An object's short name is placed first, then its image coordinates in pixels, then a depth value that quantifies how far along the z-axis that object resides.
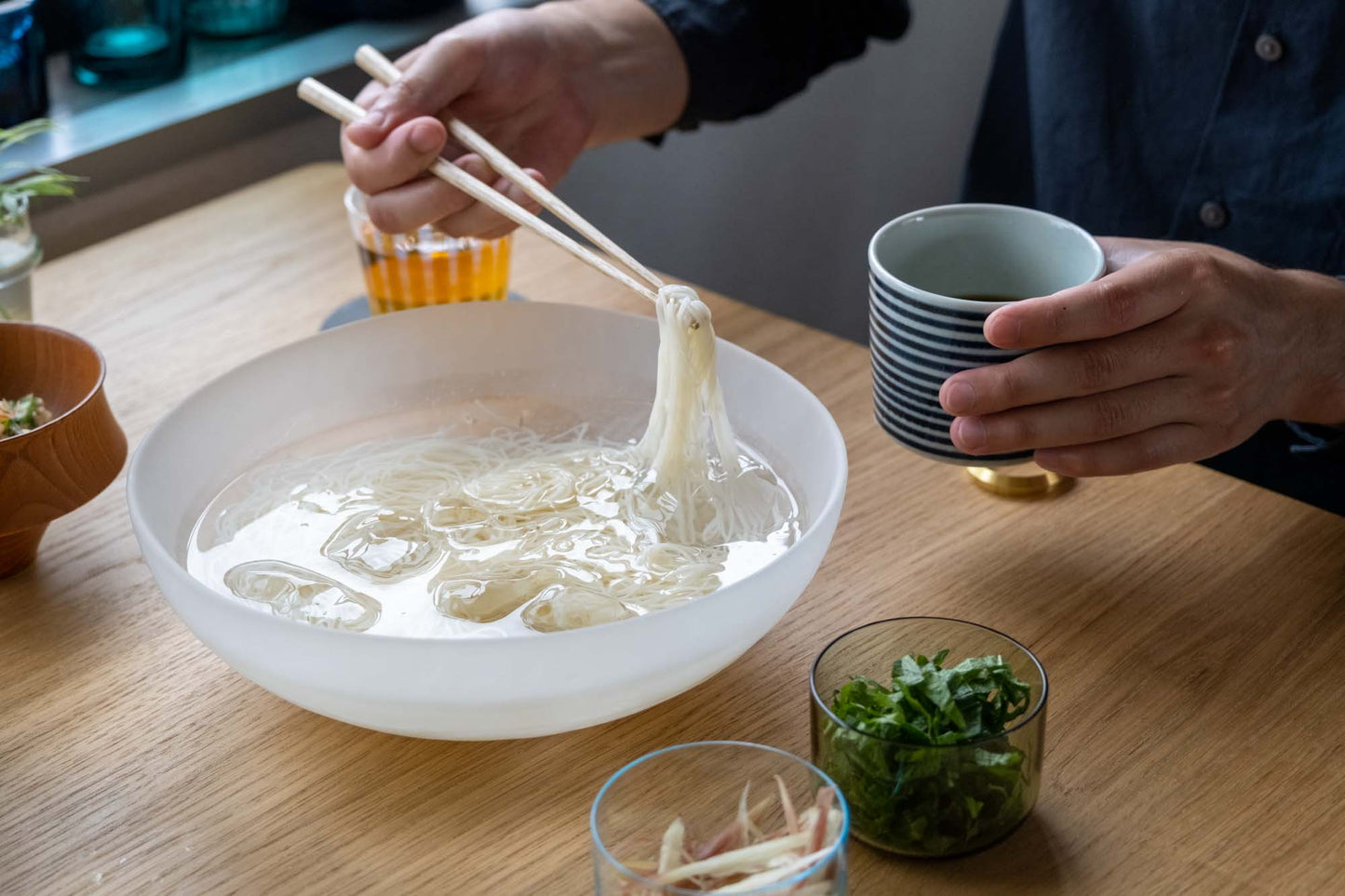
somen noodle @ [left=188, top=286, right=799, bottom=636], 0.87
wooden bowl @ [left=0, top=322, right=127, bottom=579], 0.95
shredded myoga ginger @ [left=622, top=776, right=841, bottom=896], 0.65
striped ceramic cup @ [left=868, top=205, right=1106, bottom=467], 0.92
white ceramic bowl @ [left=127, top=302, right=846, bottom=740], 0.74
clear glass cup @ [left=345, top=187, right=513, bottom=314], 1.28
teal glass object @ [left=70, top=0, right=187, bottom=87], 2.07
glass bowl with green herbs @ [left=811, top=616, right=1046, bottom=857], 0.72
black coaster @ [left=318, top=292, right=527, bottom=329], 1.36
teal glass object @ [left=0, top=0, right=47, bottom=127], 1.79
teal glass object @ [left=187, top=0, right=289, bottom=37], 2.24
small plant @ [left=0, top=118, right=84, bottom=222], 1.25
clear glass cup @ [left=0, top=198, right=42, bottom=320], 1.25
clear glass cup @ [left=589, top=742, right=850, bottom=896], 0.69
